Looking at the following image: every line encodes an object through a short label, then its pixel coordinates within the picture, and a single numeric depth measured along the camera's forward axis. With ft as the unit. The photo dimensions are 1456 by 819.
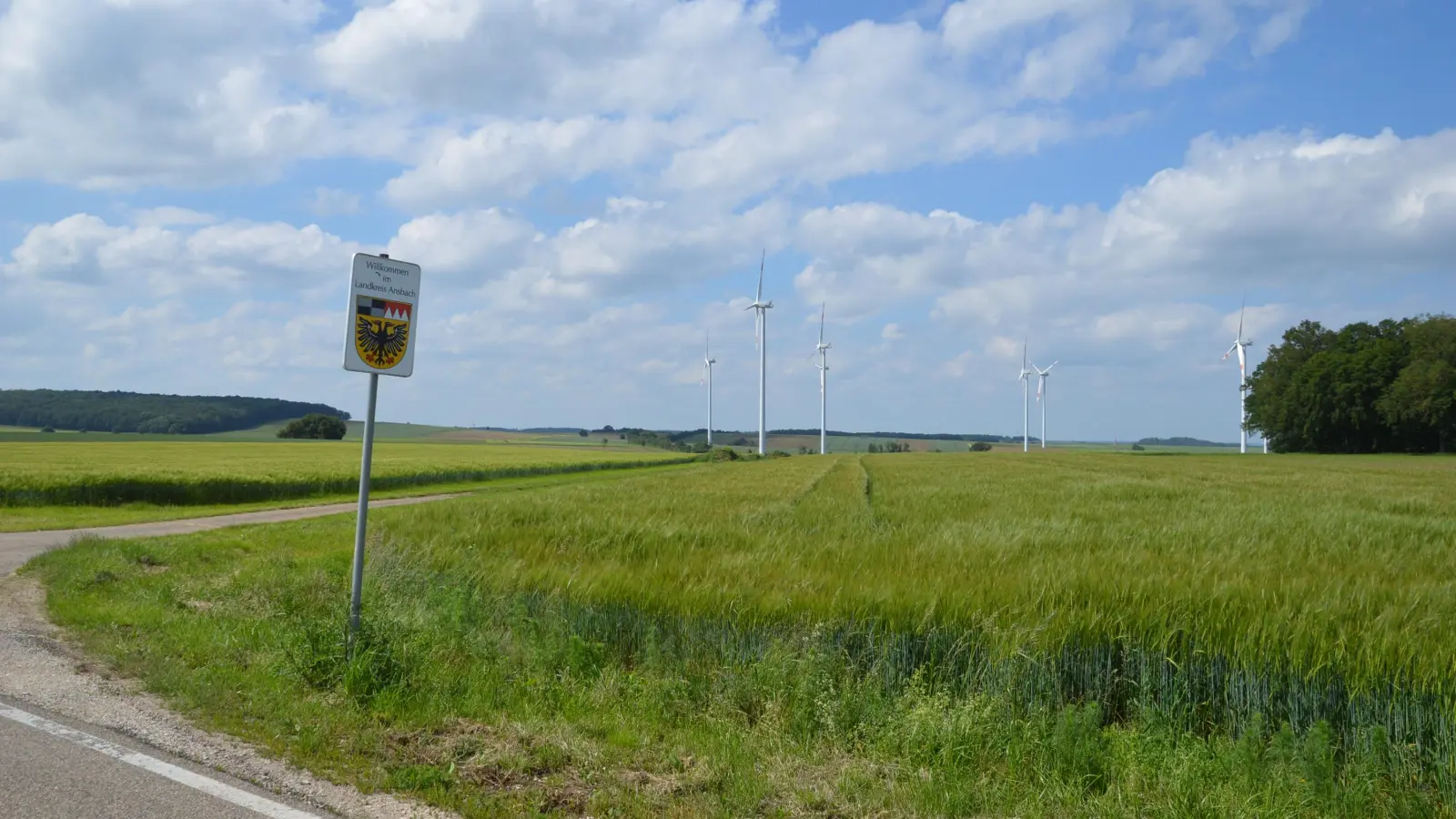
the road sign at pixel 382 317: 27.45
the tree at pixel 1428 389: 287.28
